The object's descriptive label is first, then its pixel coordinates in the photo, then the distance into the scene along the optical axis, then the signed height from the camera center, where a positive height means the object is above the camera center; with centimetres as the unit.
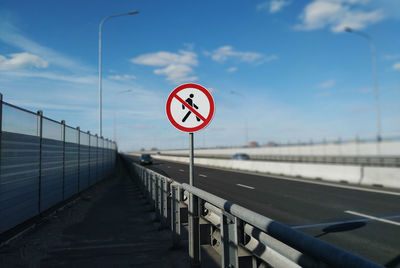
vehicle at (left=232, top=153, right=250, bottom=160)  4318 -71
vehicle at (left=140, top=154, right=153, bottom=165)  4488 -96
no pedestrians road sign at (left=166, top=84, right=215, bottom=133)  528 +78
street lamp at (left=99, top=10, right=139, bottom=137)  2553 +495
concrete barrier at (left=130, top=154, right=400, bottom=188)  1487 -130
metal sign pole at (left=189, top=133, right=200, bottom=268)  457 -117
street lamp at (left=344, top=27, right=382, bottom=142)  2963 +610
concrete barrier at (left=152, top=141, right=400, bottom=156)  3128 +14
